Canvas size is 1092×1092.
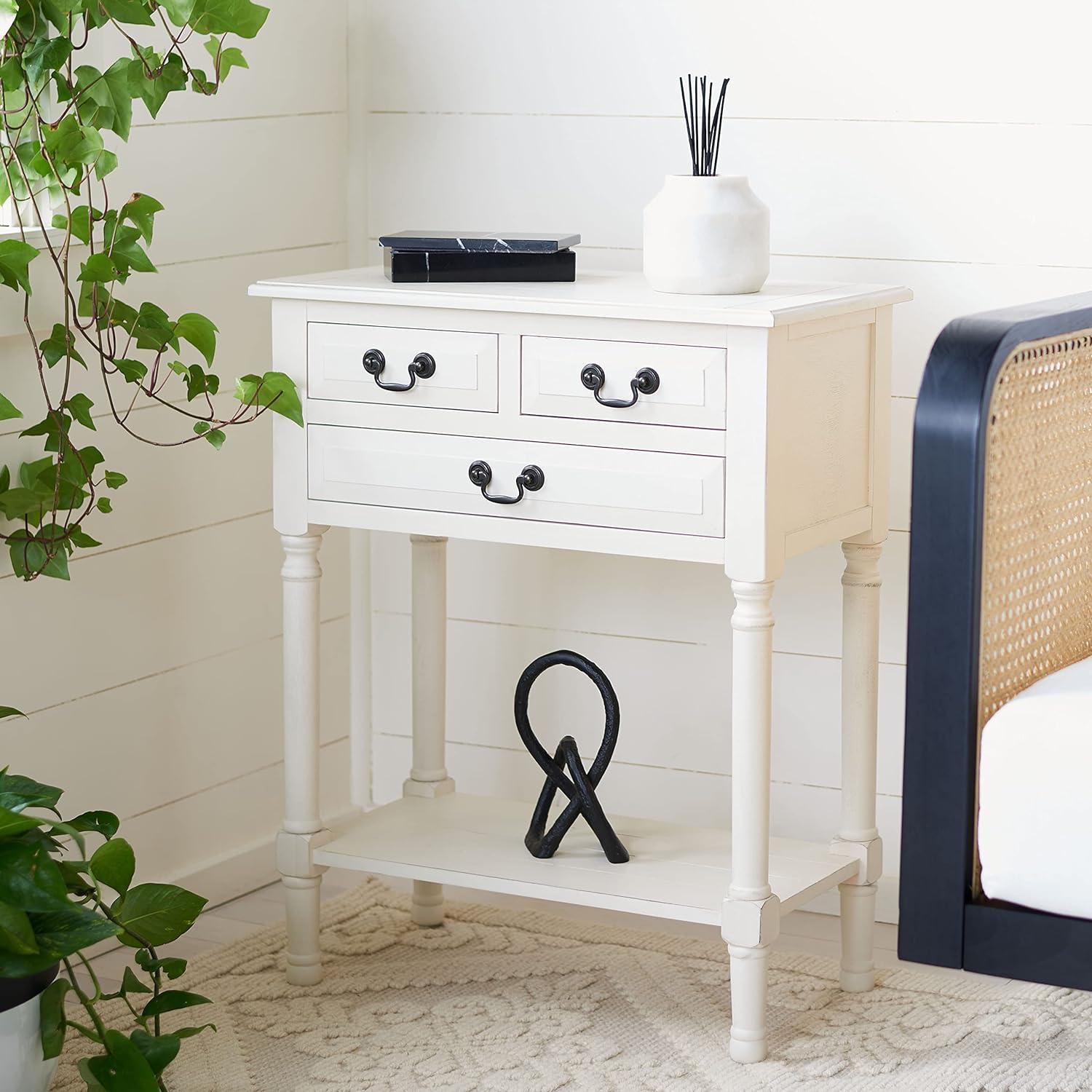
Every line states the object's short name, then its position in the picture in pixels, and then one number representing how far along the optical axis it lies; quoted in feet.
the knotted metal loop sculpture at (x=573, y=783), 13.52
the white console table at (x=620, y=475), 12.71
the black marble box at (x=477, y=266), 13.29
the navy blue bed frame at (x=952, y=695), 10.69
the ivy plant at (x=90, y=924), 11.99
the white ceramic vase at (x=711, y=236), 12.94
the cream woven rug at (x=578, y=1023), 12.94
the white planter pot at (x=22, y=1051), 12.16
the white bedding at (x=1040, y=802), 10.66
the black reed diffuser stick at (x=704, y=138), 13.14
